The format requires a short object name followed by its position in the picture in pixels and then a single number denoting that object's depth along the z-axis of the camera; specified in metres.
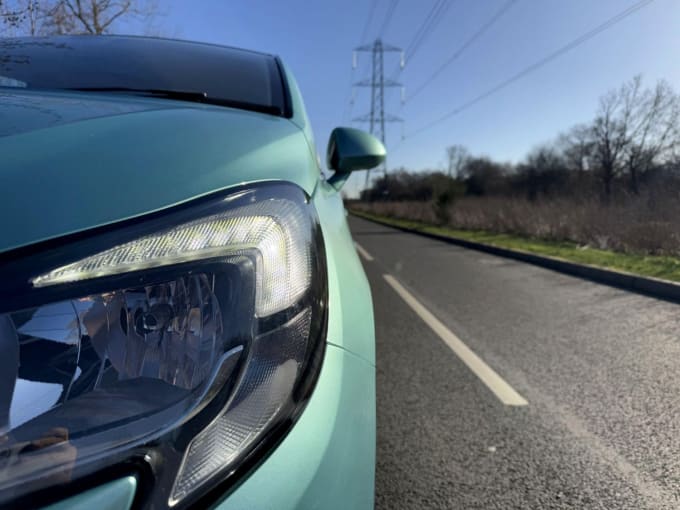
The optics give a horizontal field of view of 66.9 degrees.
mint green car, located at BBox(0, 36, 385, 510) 0.69
